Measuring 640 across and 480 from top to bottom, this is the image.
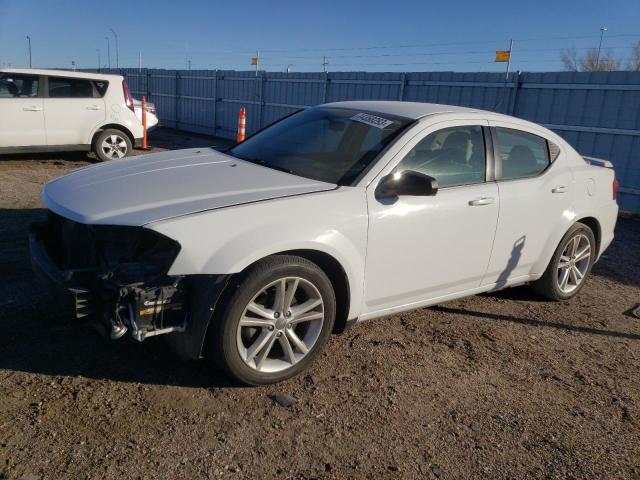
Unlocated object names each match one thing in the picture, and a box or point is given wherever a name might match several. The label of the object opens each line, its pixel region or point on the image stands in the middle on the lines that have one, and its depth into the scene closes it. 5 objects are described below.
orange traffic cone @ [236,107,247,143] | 12.05
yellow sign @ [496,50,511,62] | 12.84
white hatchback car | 9.73
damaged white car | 2.90
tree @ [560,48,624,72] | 26.36
